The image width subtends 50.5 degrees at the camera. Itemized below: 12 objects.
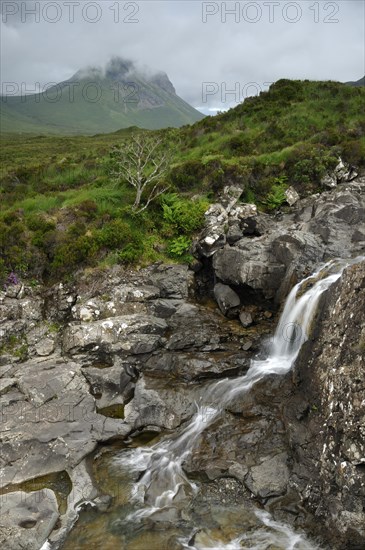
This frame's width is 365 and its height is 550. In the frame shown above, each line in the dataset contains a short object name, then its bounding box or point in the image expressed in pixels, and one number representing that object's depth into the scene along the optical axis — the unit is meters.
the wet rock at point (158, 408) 13.09
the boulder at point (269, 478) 10.21
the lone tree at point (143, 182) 22.25
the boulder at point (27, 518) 9.13
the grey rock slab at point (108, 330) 15.69
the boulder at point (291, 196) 22.62
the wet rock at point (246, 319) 16.84
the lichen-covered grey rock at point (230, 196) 21.92
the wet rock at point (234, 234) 19.92
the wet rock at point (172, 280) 18.42
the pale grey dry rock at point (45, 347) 15.75
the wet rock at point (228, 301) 17.53
